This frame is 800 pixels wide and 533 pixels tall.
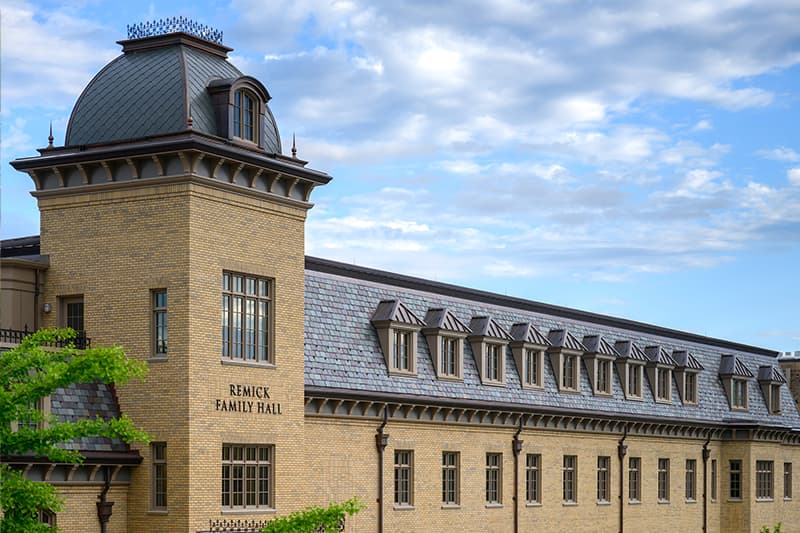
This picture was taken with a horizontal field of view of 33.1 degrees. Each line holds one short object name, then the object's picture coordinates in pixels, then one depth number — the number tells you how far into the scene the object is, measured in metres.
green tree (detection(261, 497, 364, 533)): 30.39
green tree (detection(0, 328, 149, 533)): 26.48
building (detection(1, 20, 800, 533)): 32.06
